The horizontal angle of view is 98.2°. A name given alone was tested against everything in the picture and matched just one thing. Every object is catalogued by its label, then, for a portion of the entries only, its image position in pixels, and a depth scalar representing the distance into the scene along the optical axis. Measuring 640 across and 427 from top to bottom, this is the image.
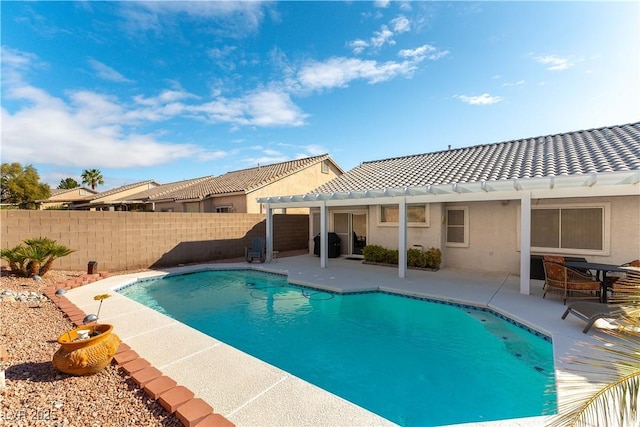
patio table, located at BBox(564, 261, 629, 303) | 7.41
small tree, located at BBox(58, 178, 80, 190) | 68.62
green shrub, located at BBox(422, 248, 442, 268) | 12.57
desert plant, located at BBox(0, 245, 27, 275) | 9.23
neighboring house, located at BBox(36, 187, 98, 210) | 39.88
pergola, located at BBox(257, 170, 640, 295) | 7.53
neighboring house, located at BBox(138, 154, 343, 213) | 21.31
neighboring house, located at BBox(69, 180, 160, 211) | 32.26
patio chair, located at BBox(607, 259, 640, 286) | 7.82
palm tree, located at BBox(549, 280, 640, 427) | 2.06
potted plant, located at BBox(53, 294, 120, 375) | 4.02
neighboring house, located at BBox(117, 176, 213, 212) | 26.73
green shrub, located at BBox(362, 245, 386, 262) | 14.18
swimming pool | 4.46
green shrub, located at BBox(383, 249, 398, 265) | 13.74
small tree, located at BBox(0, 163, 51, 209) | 40.00
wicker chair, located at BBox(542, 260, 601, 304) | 7.49
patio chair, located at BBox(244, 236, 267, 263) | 15.20
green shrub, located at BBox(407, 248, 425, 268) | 12.82
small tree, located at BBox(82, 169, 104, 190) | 60.53
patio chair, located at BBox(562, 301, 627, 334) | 5.73
